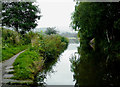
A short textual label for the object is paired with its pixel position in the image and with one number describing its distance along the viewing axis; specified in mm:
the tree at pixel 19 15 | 13611
